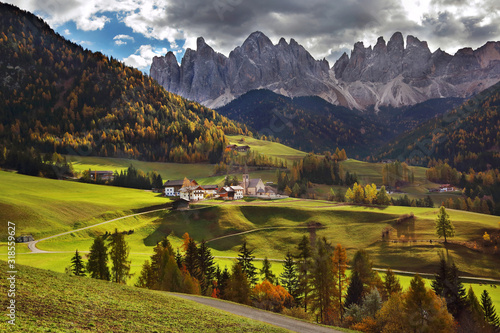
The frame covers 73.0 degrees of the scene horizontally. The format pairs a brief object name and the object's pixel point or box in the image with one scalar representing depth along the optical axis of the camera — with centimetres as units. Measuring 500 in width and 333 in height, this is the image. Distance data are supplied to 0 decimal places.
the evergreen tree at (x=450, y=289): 4734
